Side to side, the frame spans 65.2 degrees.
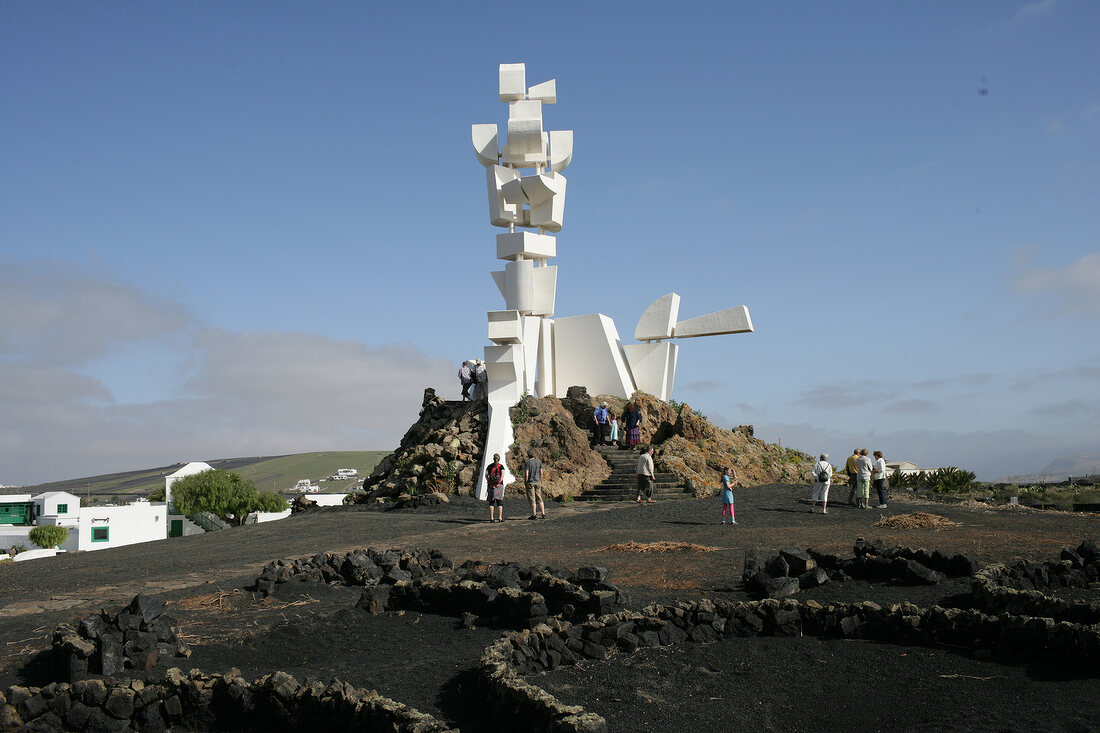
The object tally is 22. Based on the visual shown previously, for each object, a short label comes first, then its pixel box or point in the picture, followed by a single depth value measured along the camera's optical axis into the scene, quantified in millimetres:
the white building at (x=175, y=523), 64188
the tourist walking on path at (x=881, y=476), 18969
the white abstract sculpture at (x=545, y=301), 26391
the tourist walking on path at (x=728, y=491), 16312
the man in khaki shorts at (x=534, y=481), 18312
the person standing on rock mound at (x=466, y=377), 27141
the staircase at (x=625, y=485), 22516
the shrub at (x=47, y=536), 51000
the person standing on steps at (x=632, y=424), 25609
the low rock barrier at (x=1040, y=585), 7463
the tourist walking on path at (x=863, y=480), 18625
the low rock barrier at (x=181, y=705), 6219
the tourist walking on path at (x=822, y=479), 17922
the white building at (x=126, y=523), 56250
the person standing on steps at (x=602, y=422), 25891
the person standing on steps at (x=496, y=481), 18219
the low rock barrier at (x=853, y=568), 9516
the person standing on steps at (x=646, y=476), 20734
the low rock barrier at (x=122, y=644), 7383
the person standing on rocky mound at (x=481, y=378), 26609
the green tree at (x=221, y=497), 62594
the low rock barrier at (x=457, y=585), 8914
